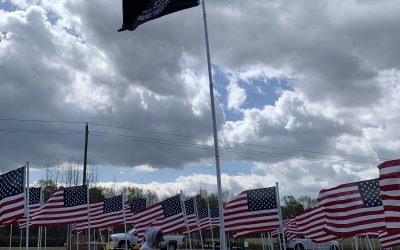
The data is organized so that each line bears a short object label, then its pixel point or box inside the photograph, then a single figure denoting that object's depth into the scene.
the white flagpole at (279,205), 15.42
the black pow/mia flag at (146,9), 13.15
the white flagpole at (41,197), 25.39
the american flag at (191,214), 27.05
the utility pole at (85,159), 35.84
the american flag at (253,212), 15.73
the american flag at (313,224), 16.94
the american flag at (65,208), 20.75
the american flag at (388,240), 13.45
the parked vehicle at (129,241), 34.37
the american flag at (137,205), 30.44
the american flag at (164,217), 21.70
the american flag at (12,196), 16.38
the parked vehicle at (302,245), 38.91
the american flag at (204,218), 31.36
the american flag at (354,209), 11.86
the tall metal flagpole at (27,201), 16.38
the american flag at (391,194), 9.31
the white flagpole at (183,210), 21.89
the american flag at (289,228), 31.69
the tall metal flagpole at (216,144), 12.36
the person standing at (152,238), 7.85
